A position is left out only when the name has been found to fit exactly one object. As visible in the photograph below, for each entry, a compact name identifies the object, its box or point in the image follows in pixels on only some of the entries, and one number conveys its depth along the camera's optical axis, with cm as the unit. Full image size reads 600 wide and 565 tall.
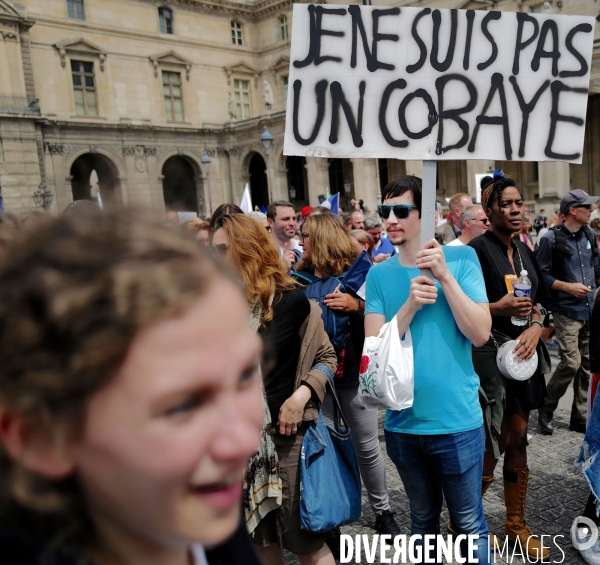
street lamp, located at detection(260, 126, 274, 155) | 1534
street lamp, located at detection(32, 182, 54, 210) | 2435
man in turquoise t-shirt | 223
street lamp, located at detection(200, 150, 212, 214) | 3196
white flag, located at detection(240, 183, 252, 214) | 786
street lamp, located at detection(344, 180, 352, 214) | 3057
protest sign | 230
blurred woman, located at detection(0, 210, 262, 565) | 57
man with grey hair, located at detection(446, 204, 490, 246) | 426
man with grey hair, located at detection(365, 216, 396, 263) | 625
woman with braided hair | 295
